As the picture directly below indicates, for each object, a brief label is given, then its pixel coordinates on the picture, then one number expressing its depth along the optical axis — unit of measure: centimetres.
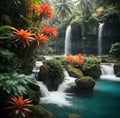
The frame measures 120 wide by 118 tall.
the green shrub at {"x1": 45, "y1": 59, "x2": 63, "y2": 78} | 667
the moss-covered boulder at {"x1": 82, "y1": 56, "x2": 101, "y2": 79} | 921
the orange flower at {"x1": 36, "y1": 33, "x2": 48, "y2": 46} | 354
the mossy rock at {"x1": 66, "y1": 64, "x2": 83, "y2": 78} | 844
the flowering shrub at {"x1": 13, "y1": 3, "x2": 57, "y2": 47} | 399
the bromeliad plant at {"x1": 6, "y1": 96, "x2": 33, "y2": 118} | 250
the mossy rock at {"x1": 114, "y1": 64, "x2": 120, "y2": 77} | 1015
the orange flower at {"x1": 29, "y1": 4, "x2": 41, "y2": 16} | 407
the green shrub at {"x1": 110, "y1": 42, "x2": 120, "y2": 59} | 969
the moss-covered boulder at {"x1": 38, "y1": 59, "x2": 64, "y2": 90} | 650
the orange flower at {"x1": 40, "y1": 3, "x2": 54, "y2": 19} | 422
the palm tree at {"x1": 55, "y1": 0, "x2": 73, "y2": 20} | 2046
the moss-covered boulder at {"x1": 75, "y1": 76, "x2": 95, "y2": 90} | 637
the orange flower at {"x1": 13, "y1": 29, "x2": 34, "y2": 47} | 298
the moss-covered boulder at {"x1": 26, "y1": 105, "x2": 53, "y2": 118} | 355
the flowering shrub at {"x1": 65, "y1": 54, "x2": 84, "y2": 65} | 943
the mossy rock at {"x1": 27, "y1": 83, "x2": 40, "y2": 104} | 393
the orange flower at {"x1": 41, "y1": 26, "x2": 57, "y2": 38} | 432
